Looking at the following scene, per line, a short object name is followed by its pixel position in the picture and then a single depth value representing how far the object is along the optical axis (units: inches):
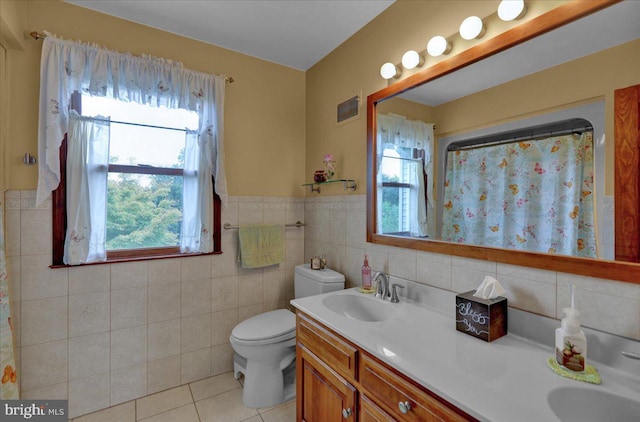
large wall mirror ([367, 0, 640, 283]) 37.7
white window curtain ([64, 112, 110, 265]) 68.6
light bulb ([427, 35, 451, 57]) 55.1
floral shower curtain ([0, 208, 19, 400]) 57.3
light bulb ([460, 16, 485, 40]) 49.4
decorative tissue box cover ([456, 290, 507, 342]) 43.8
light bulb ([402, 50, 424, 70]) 60.7
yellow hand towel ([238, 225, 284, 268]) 90.1
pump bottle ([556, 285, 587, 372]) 35.6
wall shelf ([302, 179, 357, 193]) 80.3
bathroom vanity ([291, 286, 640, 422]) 32.0
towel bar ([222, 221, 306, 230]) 89.5
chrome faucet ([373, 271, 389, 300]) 63.7
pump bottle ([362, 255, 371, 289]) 70.7
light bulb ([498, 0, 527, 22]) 44.6
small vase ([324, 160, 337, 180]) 86.2
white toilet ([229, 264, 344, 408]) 73.0
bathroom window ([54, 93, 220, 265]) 75.1
